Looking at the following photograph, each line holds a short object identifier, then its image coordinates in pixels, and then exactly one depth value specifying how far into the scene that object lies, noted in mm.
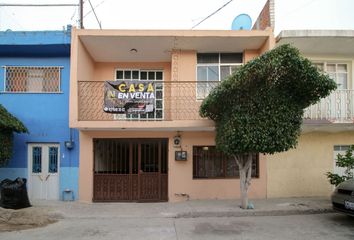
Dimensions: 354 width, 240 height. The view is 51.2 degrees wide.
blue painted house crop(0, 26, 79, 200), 12516
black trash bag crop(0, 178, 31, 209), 10938
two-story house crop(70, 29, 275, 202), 11898
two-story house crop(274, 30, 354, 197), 12711
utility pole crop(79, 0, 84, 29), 13406
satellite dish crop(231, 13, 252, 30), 13477
